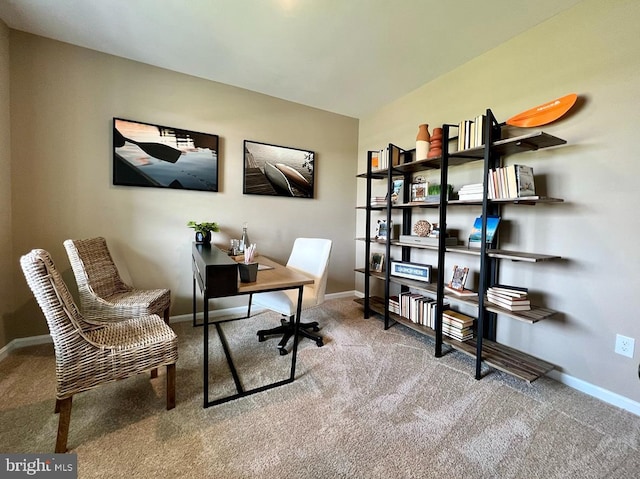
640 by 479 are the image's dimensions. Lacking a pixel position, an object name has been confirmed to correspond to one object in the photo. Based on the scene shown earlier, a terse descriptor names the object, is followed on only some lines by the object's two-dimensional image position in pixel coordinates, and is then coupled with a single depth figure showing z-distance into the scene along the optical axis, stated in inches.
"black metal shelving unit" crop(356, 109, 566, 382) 69.1
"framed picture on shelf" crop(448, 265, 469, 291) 88.4
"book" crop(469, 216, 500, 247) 78.0
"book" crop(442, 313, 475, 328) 84.4
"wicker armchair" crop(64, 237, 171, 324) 75.0
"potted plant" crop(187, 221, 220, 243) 103.8
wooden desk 55.1
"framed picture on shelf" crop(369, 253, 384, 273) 121.1
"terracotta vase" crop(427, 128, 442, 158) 92.1
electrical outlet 62.1
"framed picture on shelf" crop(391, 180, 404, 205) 113.4
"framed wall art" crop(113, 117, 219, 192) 95.6
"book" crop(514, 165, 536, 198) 68.0
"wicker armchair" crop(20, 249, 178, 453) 44.8
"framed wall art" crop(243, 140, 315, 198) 119.3
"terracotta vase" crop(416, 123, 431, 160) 96.8
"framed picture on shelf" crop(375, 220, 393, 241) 119.0
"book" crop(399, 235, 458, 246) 89.0
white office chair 84.1
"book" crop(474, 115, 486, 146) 77.9
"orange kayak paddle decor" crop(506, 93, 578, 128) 68.5
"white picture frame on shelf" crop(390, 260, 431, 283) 99.0
